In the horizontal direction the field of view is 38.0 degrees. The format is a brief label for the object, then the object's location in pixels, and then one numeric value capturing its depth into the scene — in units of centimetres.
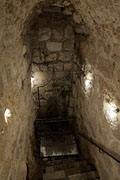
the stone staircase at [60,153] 364
